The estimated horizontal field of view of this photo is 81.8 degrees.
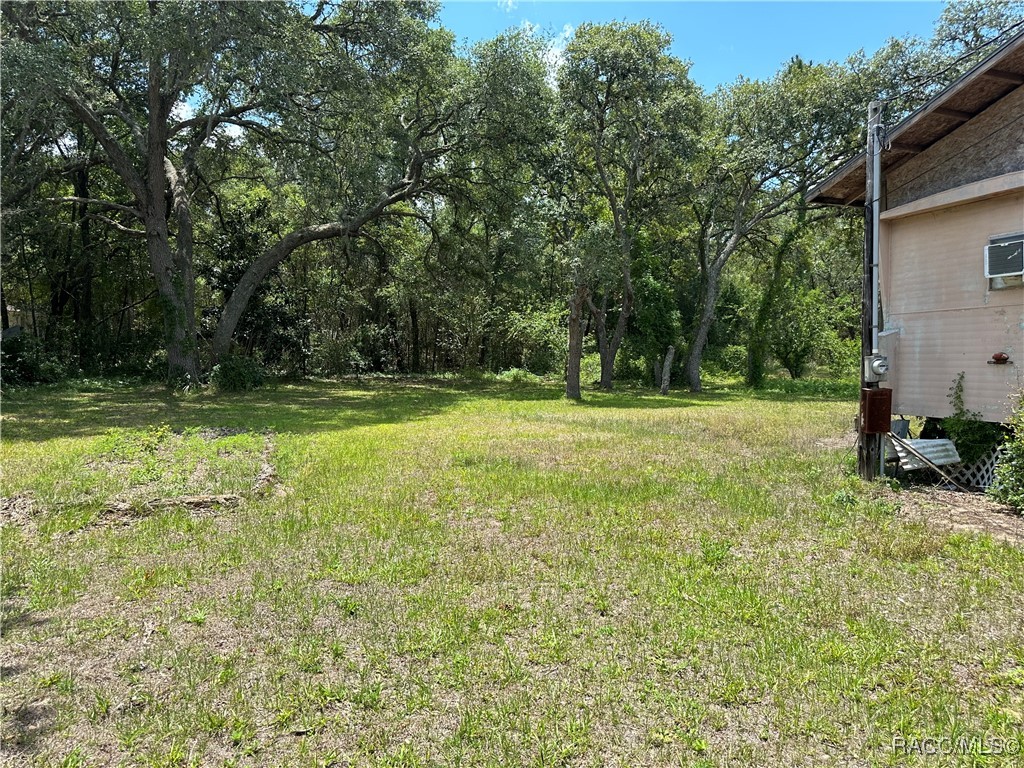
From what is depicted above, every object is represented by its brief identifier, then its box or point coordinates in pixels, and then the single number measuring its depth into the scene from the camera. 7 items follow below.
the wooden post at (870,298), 6.29
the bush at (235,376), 16.81
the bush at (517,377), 24.27
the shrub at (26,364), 16.03
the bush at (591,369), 24.55
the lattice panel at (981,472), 6.20
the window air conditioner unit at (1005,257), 5.78
